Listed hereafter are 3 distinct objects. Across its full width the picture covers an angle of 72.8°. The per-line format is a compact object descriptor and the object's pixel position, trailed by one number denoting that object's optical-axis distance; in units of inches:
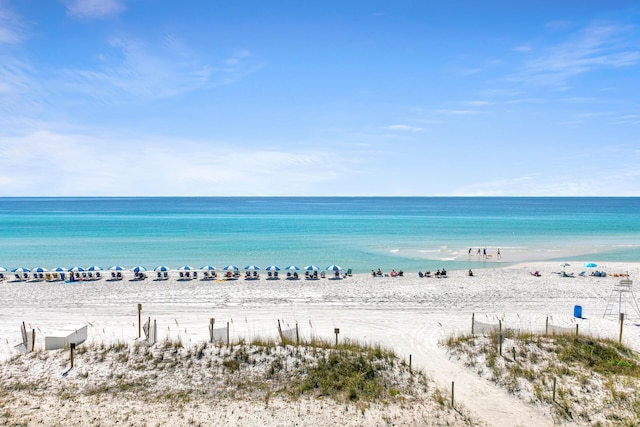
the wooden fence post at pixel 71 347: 579.5
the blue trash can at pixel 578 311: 889.5
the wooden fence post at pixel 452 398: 501.4
